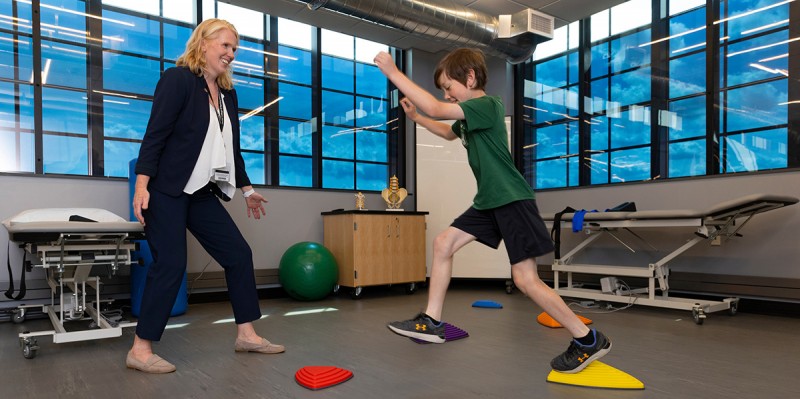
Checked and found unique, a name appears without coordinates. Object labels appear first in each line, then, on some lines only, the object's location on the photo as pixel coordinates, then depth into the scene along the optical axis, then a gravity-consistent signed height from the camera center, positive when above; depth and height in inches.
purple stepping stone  115.6 -30.8
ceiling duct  173.6 +58.8
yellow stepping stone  78.3 -27.7
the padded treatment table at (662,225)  137.5 -11.3
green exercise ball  179.8 -26.8
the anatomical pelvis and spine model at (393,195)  217.9 -1.0
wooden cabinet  192.2 -20.1
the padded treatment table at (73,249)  101.8 -11.6
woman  87.7 +2.3
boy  78.5 -2.5
